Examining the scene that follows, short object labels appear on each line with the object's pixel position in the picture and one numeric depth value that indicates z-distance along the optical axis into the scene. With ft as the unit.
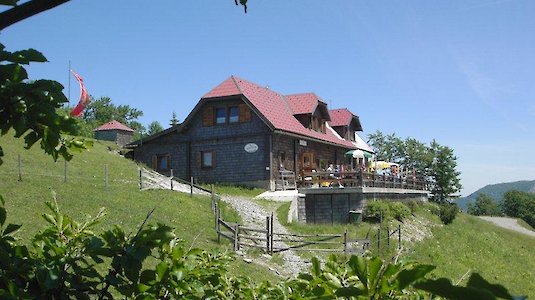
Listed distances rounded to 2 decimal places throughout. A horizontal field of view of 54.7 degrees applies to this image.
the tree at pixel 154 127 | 342.77
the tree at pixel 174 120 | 290.31
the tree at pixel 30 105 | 6.94
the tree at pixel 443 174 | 208.23
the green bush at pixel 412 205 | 118.37
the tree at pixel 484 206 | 405.39
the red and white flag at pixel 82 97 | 116.94
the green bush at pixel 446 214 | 125.90
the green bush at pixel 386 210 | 92.53
